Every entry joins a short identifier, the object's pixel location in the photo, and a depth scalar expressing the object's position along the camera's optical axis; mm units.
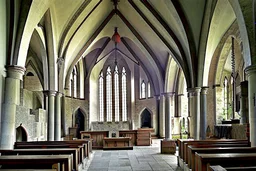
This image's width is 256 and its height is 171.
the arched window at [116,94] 18306
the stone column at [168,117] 12067
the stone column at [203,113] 8618
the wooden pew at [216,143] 5644
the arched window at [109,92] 18407
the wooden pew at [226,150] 4619
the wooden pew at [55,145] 6245
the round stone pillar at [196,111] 8684
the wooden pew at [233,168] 2725
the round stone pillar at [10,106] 5886
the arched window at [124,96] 18204
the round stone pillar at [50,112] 9475
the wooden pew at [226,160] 3626
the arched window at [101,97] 18449
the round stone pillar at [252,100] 5183
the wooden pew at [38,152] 4973
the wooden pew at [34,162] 3899
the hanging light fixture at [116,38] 11897
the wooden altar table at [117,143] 11897
